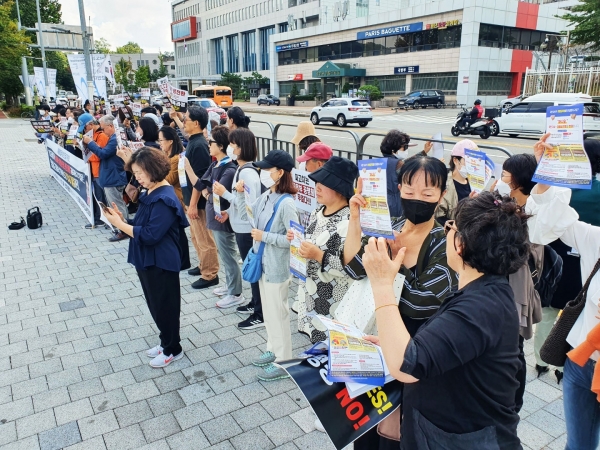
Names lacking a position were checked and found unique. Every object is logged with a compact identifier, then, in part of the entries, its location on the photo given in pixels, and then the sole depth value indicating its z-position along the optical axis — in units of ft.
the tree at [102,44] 378.28
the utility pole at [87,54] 52.80
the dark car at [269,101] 181.06
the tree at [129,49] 433.89
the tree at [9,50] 105.81
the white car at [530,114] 64.18
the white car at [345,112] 85.71
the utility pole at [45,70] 87.65
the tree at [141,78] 141.18
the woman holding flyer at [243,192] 14.73
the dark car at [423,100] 131.34
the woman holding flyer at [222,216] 16.96
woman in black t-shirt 5.17
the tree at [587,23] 85.46
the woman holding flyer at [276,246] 12.59
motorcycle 64.18
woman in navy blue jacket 12.68
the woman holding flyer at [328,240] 9.94
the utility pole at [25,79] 117.25
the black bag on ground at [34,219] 27.50
